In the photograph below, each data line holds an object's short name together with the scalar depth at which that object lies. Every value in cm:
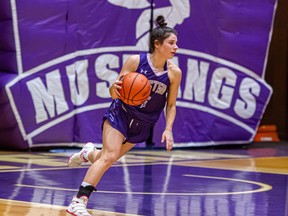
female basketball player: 941
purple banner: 1887
